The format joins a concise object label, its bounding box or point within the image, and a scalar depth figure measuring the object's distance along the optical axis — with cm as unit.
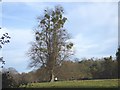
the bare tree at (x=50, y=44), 4112
